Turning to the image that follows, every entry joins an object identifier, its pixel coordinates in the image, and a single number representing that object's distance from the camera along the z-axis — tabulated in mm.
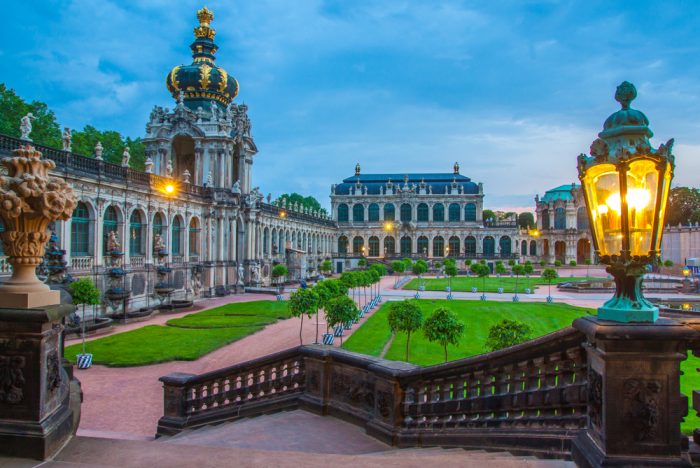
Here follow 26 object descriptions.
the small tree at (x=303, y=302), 21328
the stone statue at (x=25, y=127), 22234
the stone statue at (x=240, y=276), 45812
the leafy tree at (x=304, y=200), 129125
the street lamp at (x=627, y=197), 4348
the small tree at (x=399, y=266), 68894
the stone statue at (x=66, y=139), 26580
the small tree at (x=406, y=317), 18734
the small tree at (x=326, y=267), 70925
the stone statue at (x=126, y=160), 30747
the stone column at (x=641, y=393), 3959
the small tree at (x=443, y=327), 16125
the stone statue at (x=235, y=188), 45625
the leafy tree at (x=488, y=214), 156850
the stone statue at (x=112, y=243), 28719
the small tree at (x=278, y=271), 49406
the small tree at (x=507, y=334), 13211
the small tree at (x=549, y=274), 45631
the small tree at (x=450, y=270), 52997
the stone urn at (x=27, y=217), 5133
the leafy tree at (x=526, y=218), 163225
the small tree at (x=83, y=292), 21562
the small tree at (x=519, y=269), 57669
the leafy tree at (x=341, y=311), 20484
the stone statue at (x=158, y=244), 33719
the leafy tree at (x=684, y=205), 101812
